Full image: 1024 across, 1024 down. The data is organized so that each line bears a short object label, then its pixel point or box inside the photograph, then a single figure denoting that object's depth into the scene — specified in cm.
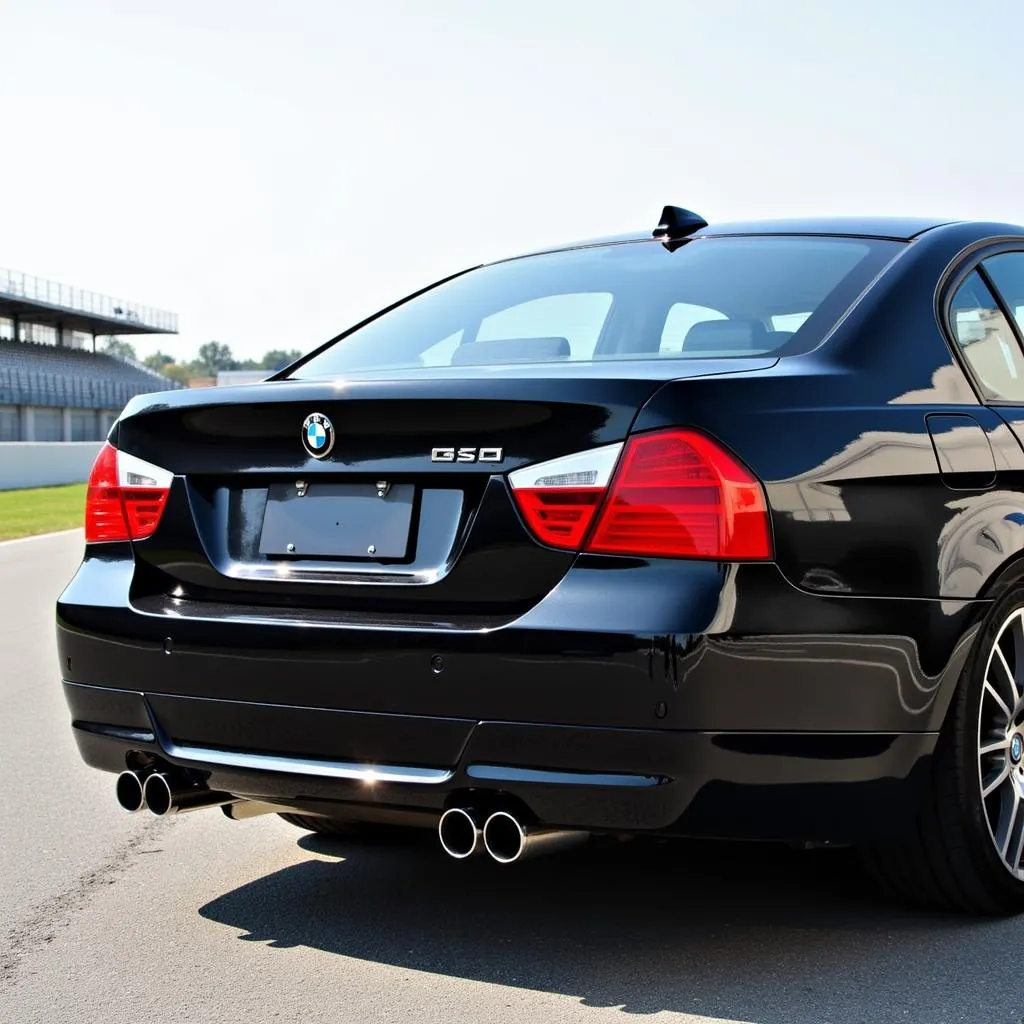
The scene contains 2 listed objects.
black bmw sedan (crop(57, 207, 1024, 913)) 314
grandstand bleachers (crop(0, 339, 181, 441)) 6681
